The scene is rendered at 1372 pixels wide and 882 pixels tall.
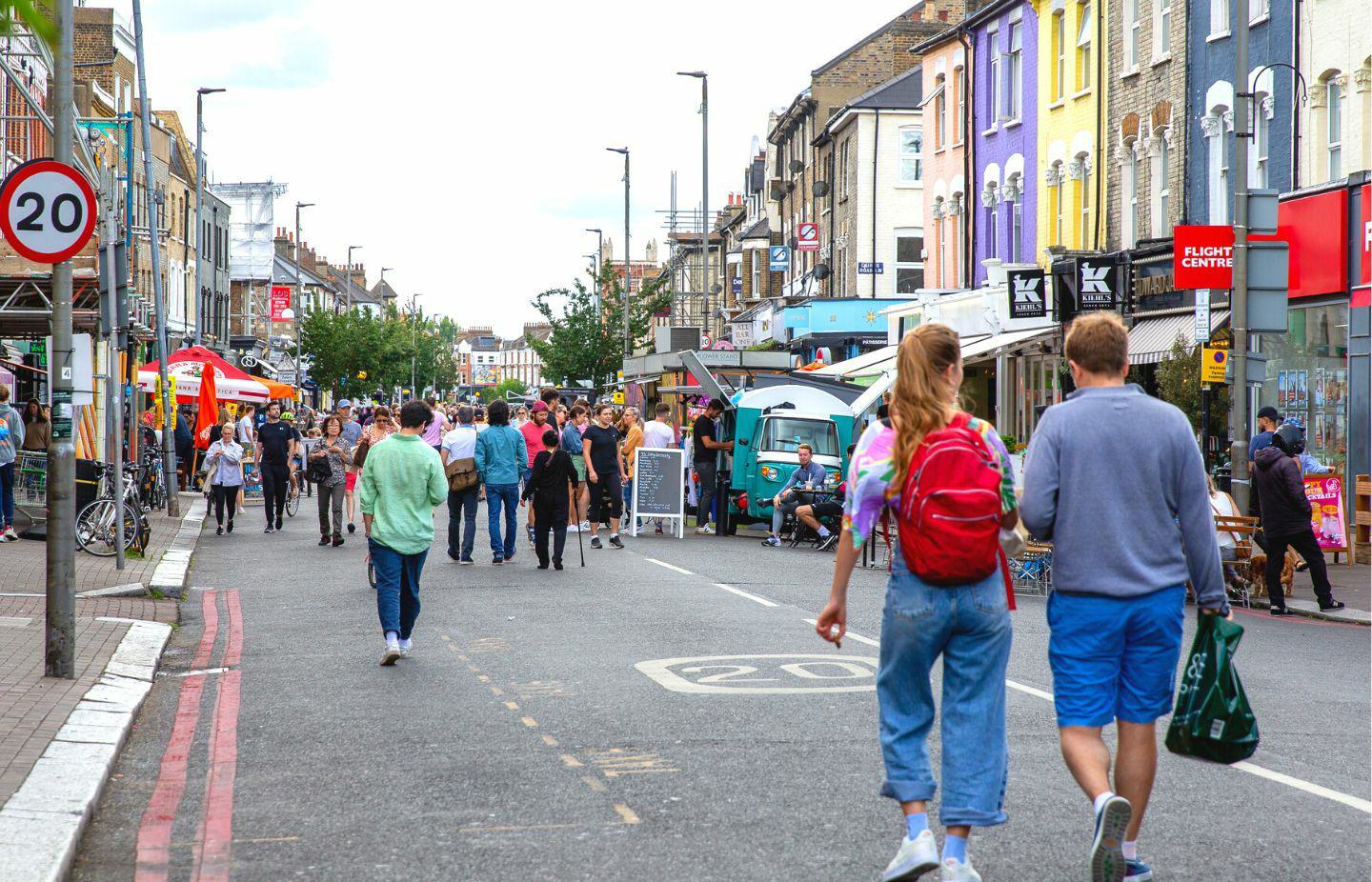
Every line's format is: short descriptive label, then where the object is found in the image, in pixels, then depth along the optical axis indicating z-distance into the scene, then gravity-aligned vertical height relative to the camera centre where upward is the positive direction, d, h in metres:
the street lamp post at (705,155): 47.47 +7.44
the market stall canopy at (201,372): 35.09 +0.79
